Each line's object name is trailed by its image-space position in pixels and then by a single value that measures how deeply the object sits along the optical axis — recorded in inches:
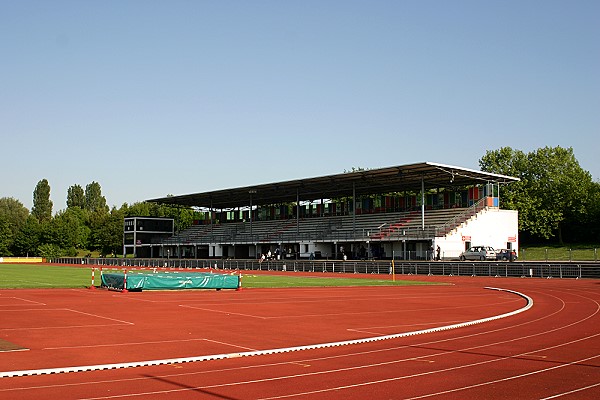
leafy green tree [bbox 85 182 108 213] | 7372.1
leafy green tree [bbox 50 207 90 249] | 5054.1
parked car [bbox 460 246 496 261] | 2591.0
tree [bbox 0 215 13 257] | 5073.8
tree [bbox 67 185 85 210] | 7308.1
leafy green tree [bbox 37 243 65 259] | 4565.7
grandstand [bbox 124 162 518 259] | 2866.6
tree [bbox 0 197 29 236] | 5482.3
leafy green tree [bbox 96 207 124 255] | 5167.3
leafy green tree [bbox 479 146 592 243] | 4133.9
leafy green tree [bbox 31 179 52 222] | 6761.8
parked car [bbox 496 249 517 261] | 2566.2
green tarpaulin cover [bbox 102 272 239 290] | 1341.0
